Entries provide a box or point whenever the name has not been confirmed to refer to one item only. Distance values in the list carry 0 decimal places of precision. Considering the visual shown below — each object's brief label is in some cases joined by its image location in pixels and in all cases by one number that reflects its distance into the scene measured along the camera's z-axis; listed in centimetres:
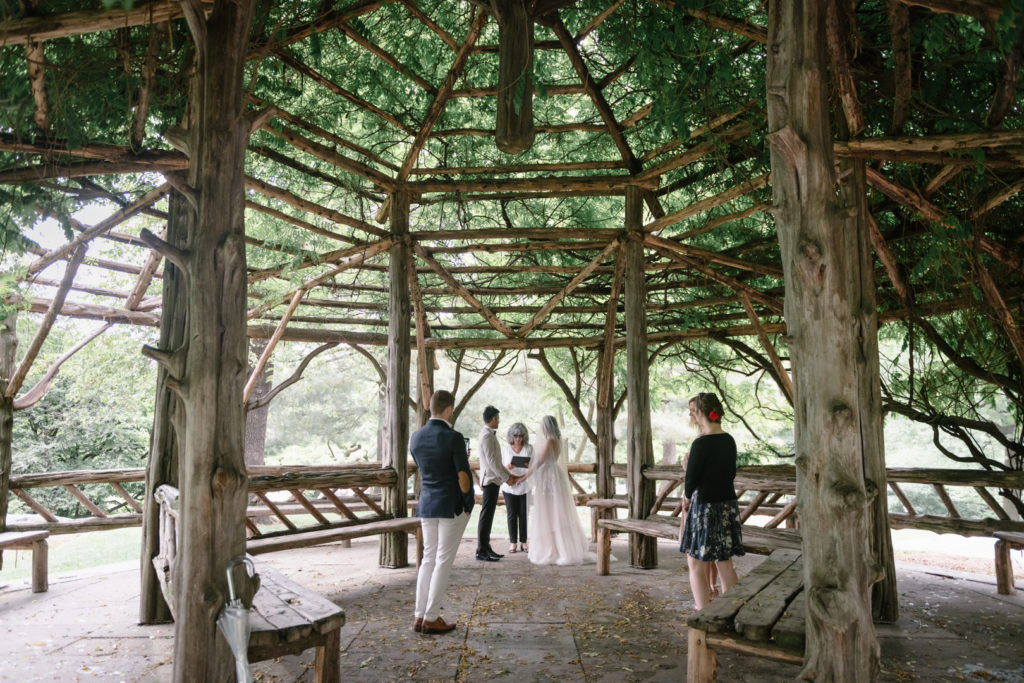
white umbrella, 289
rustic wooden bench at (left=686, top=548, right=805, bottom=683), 309
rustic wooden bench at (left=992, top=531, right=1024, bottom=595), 665
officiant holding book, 903
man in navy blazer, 512
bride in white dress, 834
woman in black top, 488
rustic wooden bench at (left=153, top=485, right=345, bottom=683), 313
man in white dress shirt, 805
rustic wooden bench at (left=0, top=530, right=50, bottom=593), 653
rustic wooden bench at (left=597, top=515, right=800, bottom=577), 575
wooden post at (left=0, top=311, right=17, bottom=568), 671
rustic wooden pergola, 311
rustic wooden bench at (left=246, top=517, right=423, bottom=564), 596
